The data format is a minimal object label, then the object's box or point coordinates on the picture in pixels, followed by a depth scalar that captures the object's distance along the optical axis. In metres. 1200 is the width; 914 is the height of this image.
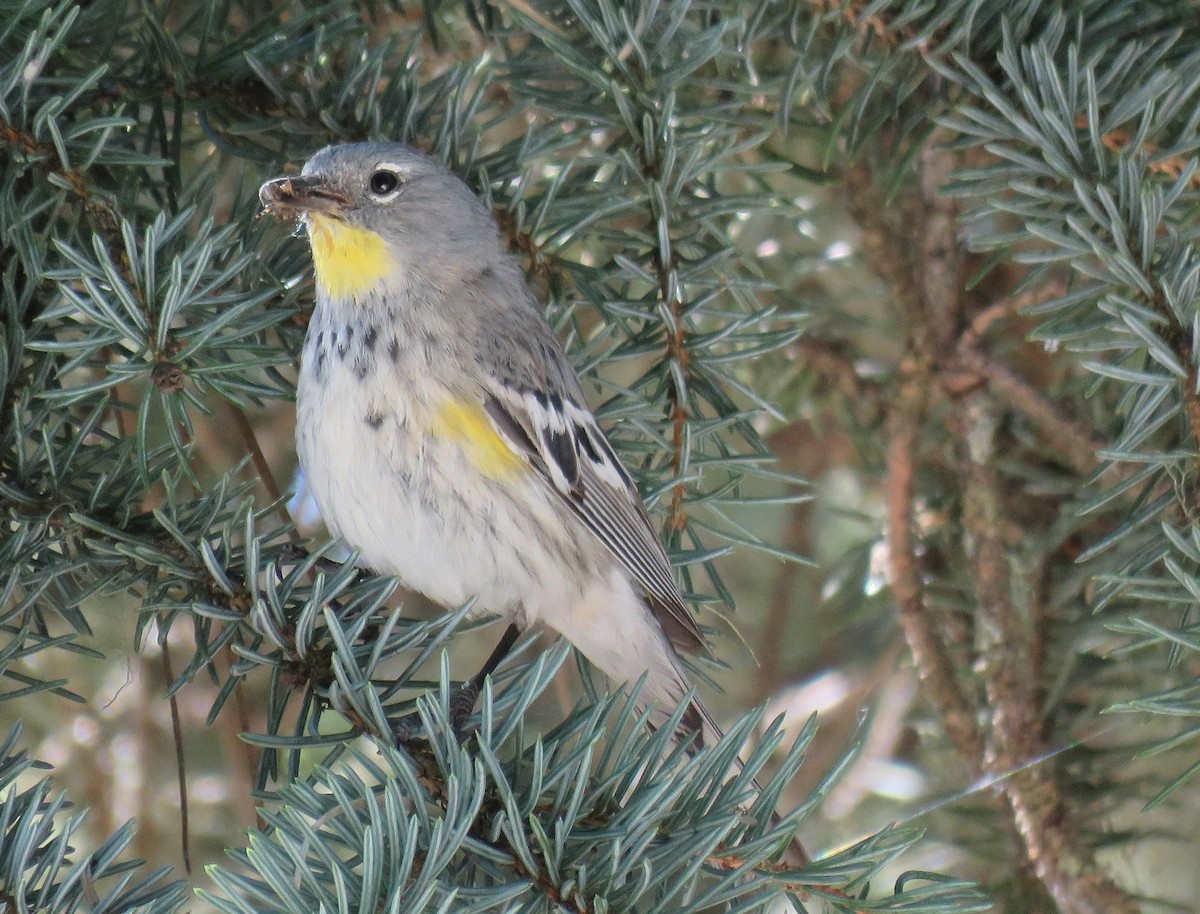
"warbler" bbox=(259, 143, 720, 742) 3.81
